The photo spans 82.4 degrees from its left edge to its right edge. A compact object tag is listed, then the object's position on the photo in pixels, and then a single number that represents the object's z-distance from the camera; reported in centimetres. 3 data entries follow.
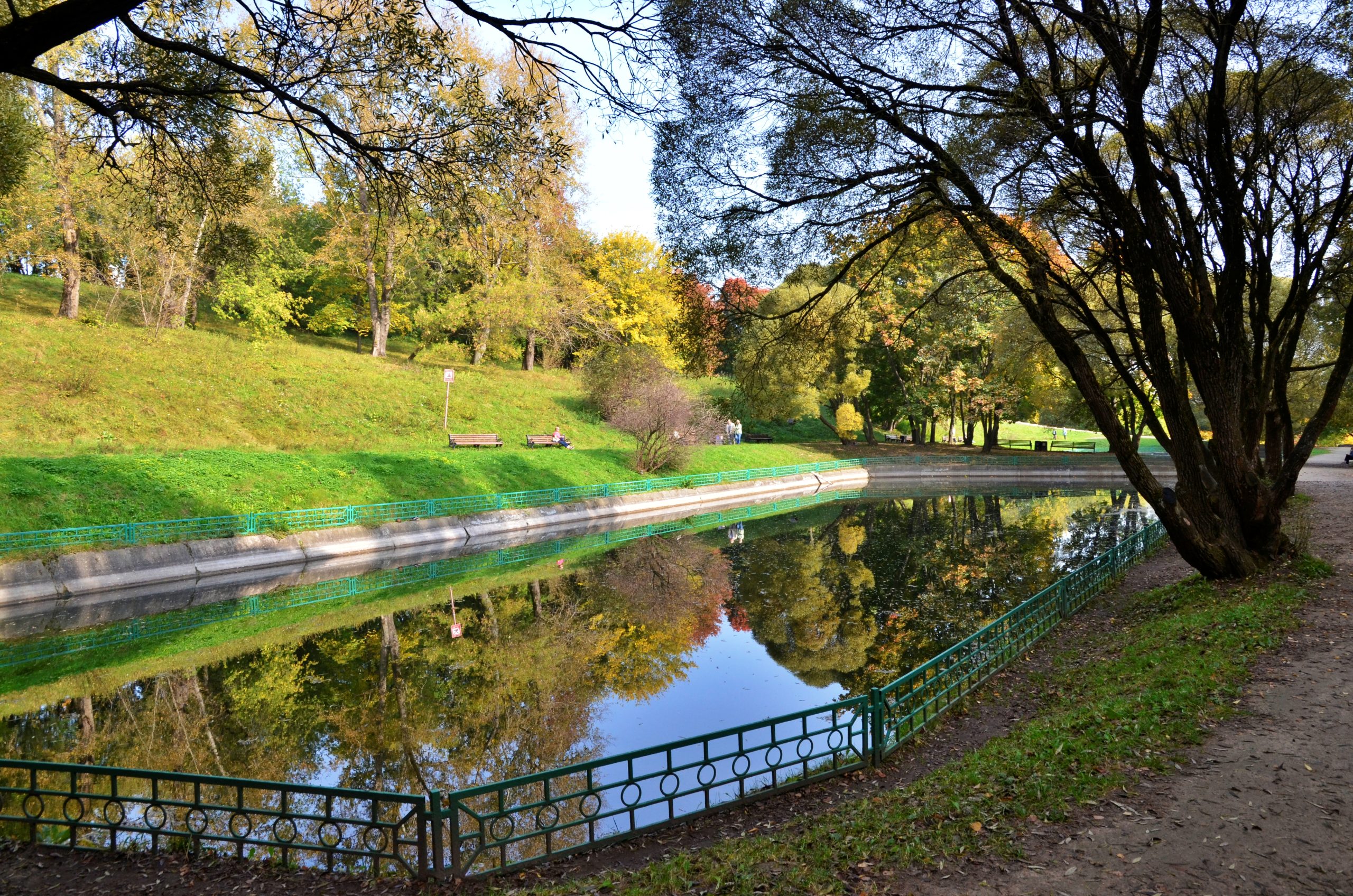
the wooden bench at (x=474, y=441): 2952
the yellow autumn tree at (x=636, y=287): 4562
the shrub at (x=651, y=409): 3247
